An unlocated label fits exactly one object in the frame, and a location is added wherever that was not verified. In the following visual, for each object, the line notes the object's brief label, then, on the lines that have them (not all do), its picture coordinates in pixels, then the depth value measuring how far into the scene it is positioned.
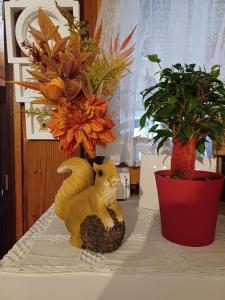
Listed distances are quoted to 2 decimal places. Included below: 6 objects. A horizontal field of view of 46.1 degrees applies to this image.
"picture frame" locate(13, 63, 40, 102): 1.08
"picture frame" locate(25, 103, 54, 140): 1.10
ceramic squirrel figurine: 0.59
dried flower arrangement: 0.64
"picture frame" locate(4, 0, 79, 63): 1.02
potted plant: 0.64
